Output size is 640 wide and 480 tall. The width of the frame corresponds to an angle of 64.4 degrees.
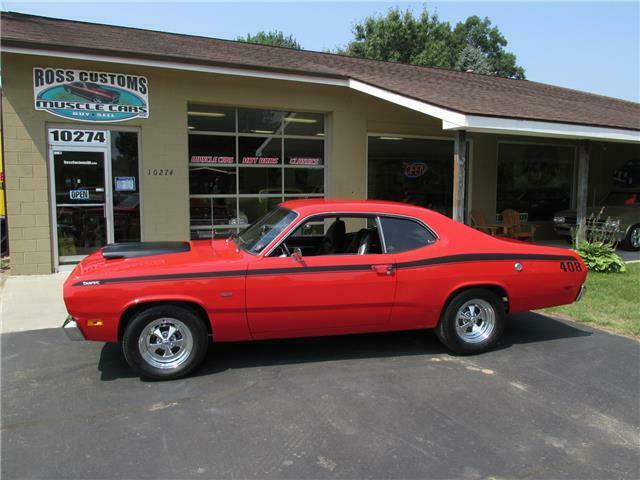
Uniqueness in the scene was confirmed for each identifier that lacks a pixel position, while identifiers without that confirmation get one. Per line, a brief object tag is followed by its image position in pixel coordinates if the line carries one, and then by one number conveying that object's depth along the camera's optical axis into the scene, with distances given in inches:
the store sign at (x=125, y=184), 370.9
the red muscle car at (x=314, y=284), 166.6
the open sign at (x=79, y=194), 359.9
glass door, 356.5
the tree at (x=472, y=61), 1722.4
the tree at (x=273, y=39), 1886.1
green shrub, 368.2
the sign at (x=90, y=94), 341.1
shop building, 338.3
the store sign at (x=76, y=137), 350.1
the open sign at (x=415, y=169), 502.6
